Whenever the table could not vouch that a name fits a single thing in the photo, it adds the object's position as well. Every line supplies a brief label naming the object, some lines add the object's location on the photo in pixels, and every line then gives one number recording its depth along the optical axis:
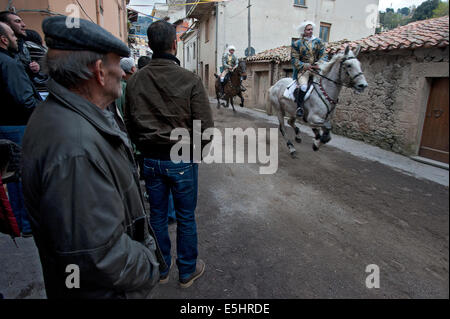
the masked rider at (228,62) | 13.32
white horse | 3.91
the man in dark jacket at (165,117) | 1.80
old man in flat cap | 0.83
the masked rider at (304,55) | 5.51
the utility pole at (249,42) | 14.38
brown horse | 11.82
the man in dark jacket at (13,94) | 2.25
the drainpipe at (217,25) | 16.60
